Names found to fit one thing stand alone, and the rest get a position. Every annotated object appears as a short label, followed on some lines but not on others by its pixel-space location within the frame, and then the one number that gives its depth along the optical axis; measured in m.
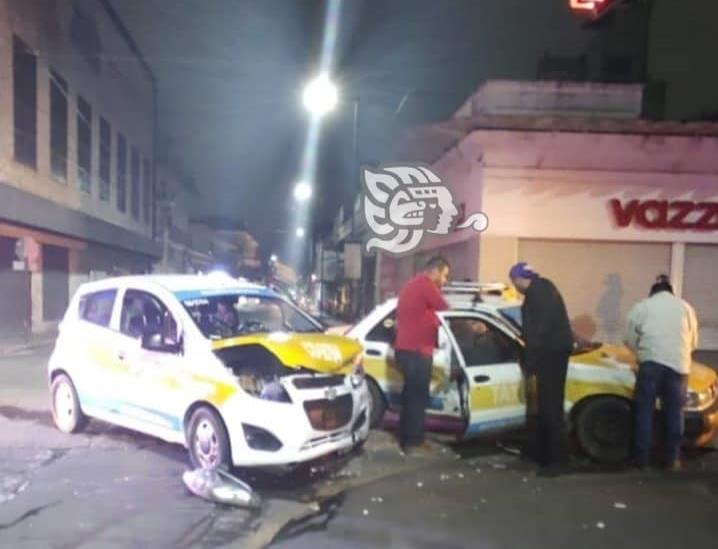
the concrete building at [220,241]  70.32
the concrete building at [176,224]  49.56
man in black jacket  6.12
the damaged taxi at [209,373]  5.64
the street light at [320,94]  12.81
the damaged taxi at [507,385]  6.58
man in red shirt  6.65
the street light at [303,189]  24.33
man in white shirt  6.23
